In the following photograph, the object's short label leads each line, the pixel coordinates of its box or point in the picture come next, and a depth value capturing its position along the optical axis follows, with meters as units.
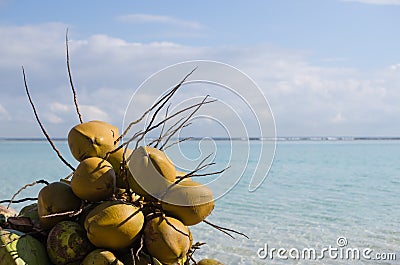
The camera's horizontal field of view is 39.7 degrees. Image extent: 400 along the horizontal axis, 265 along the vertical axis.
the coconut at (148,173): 1.95
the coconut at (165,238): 1.88
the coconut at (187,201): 1.94
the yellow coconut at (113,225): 1.84
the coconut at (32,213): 2.14
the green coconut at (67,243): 1.90
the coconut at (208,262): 2.25
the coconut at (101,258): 1.83
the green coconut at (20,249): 1.89
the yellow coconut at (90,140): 2.05
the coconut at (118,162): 2.04
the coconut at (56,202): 1.98
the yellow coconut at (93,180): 1.90
